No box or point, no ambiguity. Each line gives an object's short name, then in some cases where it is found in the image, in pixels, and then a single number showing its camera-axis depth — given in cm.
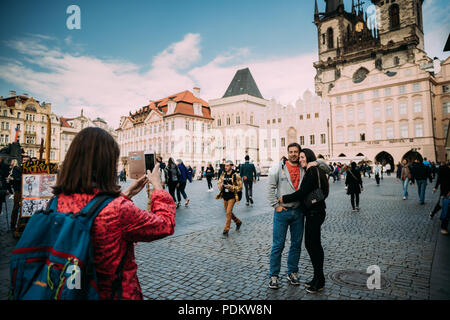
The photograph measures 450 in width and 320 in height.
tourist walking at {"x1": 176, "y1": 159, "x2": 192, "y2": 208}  1203
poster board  692
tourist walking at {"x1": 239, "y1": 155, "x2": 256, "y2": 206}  1236
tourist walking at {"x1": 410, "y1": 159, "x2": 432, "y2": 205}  1137
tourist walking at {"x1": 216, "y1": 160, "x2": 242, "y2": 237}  721
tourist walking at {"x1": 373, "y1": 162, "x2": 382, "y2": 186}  2242
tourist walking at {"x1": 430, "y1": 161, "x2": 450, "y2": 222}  729
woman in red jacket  150
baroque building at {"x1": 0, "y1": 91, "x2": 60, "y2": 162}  3931
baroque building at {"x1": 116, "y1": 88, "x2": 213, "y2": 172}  5500
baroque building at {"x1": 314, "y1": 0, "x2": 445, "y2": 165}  4478
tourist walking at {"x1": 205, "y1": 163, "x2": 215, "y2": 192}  2011
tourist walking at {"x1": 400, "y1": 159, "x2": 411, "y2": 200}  1331
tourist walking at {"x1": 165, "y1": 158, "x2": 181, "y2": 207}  1162
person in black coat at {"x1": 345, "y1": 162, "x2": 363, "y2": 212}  1056
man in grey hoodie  405
